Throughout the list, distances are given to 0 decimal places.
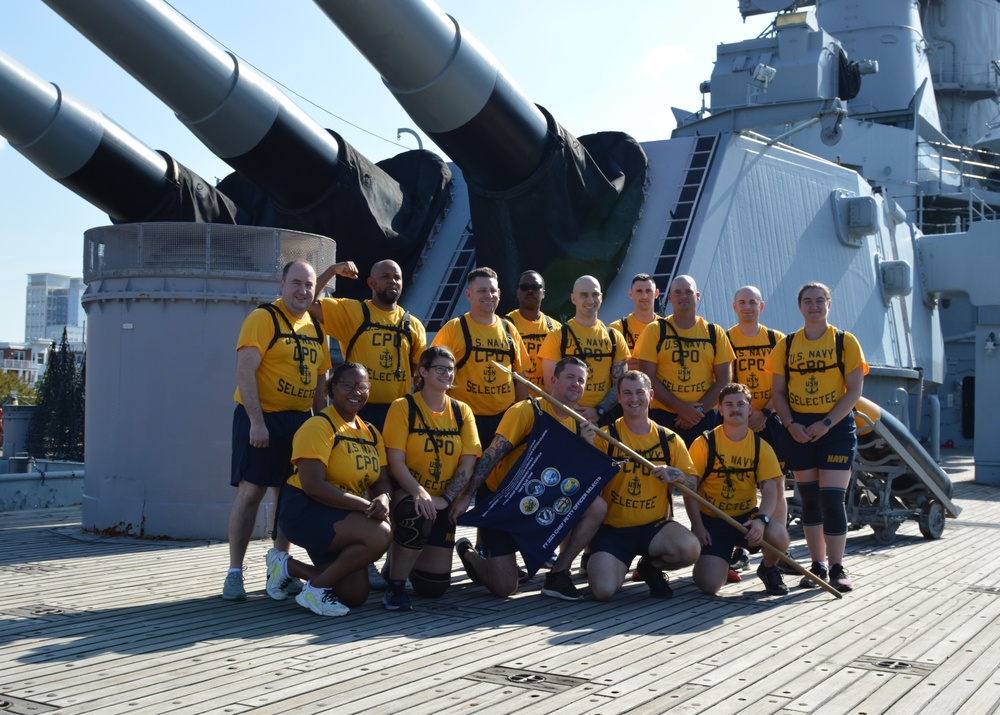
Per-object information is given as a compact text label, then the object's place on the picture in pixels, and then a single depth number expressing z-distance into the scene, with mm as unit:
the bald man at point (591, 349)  5977
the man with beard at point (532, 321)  6141
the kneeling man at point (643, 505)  5367
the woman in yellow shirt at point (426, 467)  5020
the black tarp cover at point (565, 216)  9641
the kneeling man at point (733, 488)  5523
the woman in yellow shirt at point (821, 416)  5824
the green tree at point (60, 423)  19547
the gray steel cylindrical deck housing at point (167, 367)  6977
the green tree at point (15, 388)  52438
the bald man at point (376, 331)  5582
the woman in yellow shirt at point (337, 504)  4762
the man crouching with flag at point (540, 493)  5367
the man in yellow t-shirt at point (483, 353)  5727
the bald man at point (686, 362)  6145
